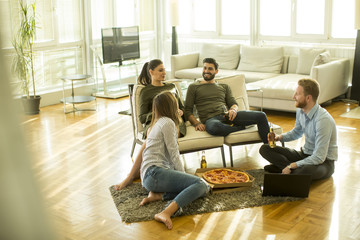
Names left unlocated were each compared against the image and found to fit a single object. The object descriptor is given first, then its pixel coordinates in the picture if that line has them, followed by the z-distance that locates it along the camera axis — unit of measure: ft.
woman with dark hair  14.51
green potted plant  23.18
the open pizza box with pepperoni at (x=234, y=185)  12.28
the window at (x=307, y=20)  25.84
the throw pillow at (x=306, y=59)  24.63
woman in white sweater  11.41
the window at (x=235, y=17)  29.58
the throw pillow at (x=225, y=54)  27.78
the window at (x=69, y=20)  26.86
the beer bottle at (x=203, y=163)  14.15
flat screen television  26.50
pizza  12.58
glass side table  24.16
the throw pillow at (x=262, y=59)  26.11
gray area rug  11.25
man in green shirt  14.61
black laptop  11.88
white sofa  22.40
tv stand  27.63
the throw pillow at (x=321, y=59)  23.20
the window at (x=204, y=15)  31.18
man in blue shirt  12.39
